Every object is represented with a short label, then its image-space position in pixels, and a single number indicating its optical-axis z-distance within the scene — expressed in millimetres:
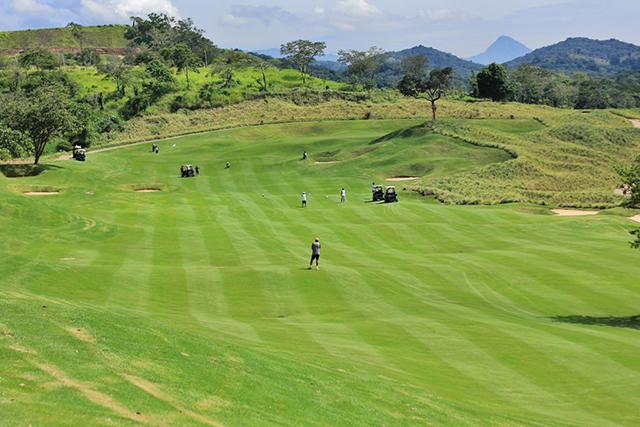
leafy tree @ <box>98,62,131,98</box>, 156000
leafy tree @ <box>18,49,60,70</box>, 179125
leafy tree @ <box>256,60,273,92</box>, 163875
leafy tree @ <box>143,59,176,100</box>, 149375
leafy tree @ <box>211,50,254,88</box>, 165875
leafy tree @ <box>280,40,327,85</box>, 190625
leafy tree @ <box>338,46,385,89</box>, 180812
